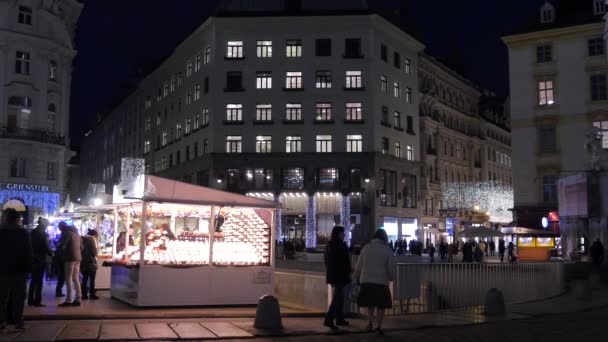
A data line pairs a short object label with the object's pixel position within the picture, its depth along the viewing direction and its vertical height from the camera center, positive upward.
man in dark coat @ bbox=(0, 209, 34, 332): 11.68 -0.35
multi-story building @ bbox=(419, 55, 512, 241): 71.00 +11.50
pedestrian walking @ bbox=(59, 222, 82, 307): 16.22 -0.48
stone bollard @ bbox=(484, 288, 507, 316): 16.83 -1.46
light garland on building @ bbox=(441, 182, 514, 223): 74.44 +5.05
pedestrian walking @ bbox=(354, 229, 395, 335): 12.55 -0.56
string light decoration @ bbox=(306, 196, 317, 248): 58.22 +2.01
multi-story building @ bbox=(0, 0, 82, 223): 49.03 +9.94
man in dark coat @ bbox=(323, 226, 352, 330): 13.84 -0.54
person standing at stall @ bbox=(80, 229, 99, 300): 17.80 -0.47
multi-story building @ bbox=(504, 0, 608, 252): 50.91 +10.82
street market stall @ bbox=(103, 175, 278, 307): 16.59 -0.12
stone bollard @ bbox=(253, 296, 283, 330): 13.55 -1.41
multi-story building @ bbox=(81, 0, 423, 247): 58.47 +11.00
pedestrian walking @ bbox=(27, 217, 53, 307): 15.48 -0.47
